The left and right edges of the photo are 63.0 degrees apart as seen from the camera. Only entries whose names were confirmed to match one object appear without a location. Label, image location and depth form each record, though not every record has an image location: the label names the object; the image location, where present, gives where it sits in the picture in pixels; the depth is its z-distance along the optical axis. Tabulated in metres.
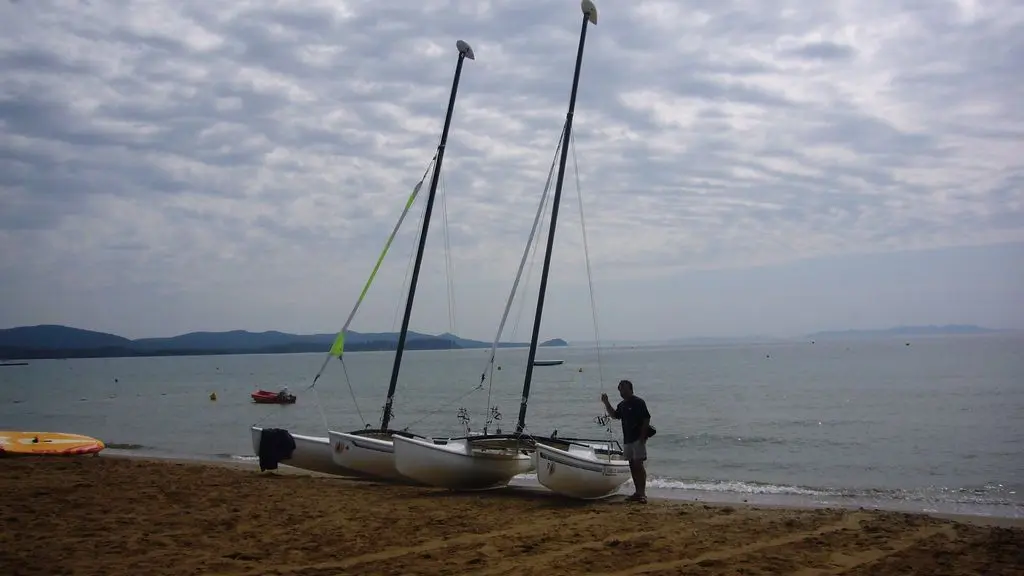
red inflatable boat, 57.19
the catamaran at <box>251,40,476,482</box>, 17.28
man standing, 14.11
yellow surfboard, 19.66
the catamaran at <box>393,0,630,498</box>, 14.39
